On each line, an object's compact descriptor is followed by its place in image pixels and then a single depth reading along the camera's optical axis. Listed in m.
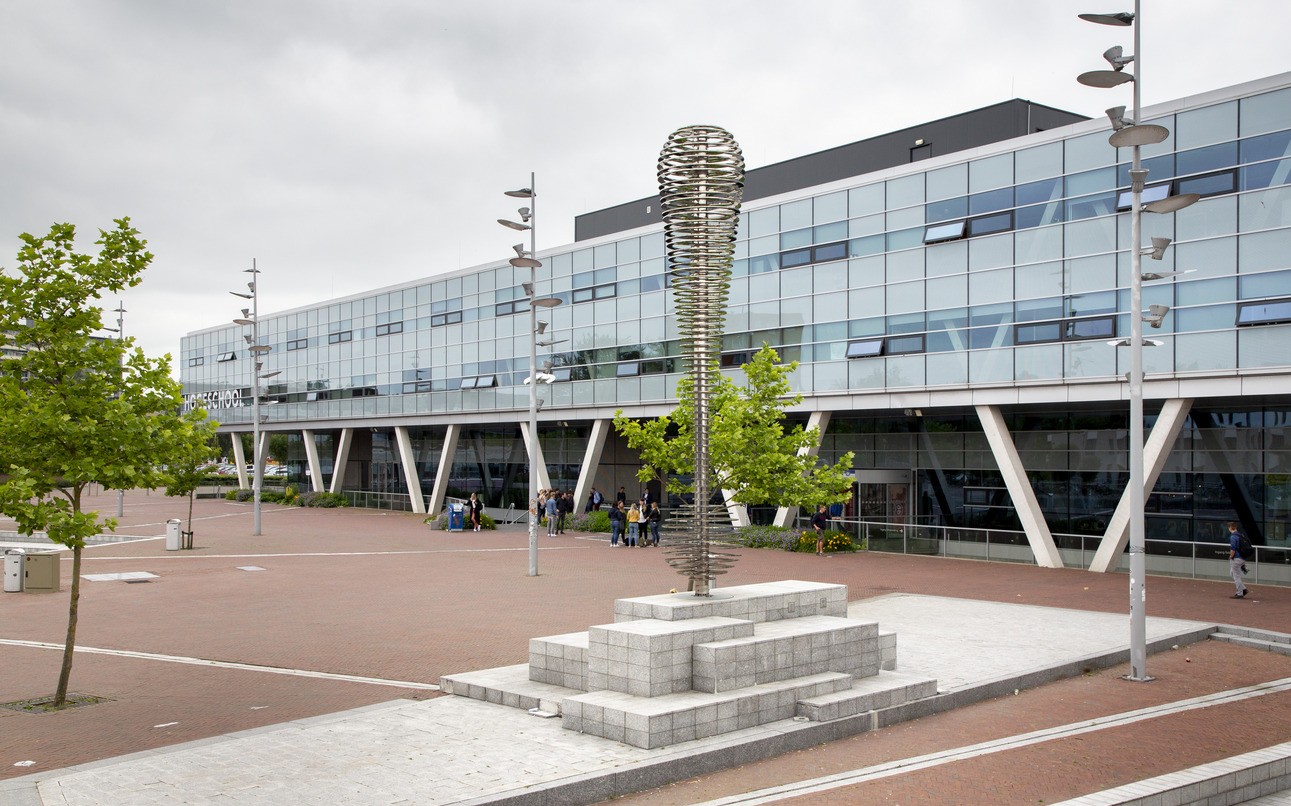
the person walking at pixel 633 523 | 33.97
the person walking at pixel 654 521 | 34.88
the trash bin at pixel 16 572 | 22.42
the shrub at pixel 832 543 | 31.30
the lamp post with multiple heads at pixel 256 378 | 38.97
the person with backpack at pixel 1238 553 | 21.20
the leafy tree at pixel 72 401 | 11.92
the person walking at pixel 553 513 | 37.19
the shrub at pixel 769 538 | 32.38
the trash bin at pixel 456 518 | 41.41
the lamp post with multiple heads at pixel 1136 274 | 13.34
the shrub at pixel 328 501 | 58.34
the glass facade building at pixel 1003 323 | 24.25
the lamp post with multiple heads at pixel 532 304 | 24.99
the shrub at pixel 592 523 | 39.97
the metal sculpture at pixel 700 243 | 12.94
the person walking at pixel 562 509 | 39.16
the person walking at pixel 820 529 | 30.78
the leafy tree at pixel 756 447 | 30.47
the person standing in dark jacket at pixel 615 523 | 34.31
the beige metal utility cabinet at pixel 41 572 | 22.36
